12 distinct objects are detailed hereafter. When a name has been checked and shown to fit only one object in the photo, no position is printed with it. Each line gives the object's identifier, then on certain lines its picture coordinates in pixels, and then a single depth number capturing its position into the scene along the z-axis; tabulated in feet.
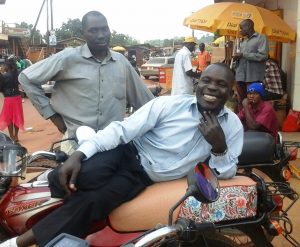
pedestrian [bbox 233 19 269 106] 14.13
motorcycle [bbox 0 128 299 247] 4.54
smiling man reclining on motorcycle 4.36
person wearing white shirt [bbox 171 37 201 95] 16.99
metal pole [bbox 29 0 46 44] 67.17
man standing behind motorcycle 6.52
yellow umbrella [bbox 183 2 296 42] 15.76
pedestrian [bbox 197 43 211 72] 36.41
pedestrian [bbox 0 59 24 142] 18.96
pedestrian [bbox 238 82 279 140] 10.03
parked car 65.72
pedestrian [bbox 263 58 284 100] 16.72
